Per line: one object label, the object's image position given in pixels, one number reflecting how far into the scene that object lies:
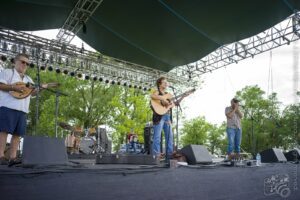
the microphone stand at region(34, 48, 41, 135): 3.51
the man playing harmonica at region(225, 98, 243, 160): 5.96
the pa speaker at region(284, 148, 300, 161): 5.71
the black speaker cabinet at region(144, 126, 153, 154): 9.00
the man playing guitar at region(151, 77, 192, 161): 4.48
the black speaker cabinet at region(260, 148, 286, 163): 5.13
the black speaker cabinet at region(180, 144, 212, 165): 3.71
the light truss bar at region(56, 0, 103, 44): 8.09
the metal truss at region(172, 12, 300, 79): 8.36
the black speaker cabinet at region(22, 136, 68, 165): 2.56
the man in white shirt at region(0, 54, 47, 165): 3.23
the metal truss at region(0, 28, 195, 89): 8.90
